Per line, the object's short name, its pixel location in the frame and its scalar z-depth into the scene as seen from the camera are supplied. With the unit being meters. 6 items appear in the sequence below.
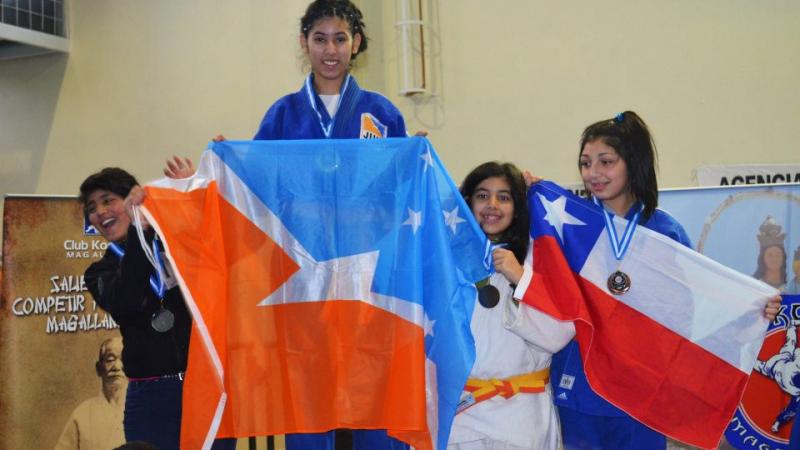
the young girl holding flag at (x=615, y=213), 2.71
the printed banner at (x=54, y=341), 4.30
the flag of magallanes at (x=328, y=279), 2.45
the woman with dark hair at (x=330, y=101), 2.89
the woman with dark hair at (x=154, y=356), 2.76
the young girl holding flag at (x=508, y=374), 2.67
